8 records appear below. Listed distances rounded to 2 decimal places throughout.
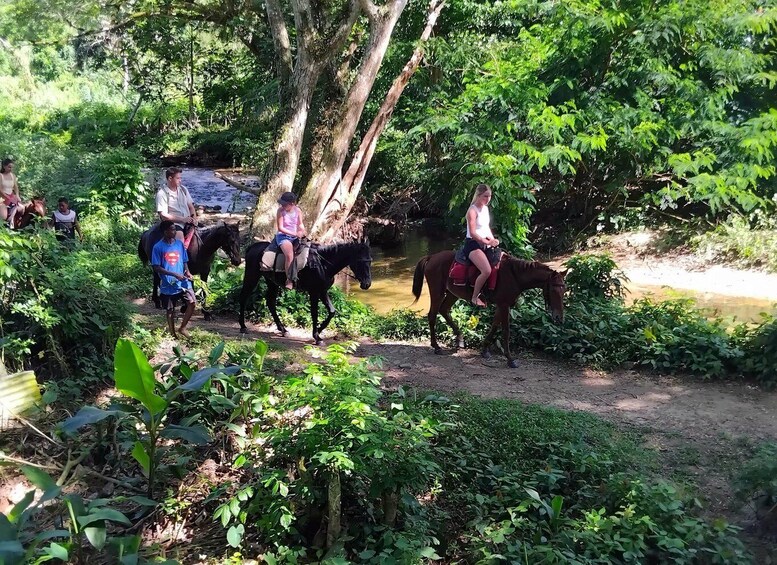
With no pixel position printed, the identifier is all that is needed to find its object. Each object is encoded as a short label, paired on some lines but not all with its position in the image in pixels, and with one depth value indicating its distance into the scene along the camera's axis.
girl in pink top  9.38
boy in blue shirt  7.87
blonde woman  8.88
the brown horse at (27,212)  11.25
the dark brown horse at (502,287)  8.72
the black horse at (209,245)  9.86
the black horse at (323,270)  9.34
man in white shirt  8.99
